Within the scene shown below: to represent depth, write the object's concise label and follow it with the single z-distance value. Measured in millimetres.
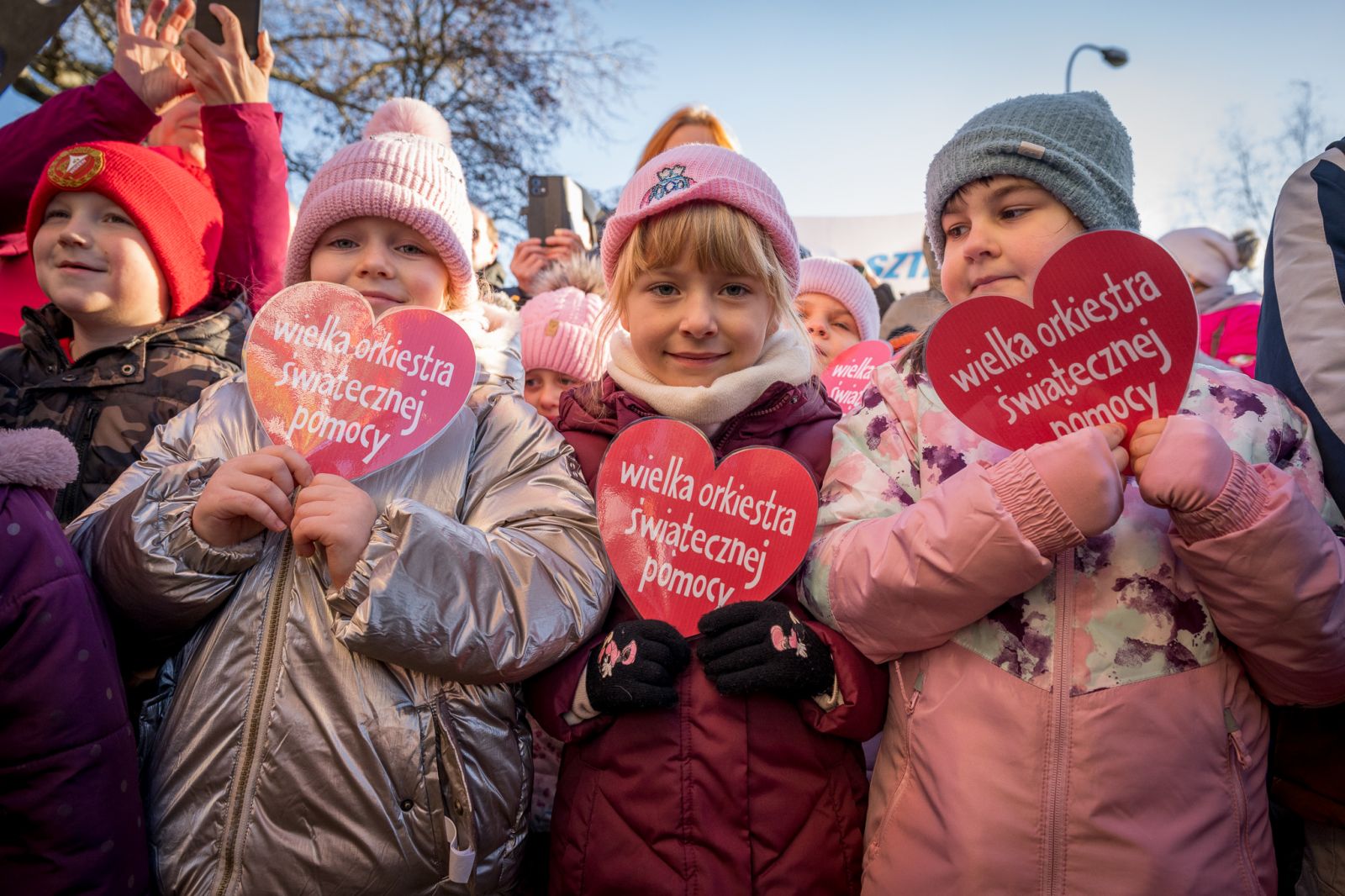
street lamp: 17266
